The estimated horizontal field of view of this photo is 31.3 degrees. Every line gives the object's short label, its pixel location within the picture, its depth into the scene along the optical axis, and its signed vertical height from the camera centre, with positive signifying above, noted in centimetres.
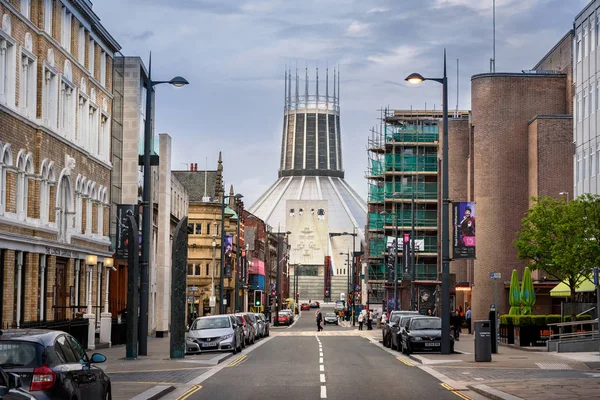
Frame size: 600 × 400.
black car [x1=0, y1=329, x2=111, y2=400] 1334 -123
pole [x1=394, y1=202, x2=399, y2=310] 7581 +11
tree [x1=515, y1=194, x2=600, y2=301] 4522 +165
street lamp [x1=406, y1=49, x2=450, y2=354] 3766 +79
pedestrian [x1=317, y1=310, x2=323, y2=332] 8458 -397
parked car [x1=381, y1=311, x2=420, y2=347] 4668 -239
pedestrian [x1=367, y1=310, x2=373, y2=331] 8915 -422
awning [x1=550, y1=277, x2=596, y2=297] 4994 -66
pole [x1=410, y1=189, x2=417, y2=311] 6981 -27
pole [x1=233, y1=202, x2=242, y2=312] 7441 -21
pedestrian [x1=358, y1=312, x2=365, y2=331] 8733 -391
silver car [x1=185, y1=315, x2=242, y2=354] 4134 -256
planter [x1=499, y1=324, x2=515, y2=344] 4834 -275
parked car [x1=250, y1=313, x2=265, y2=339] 6076 -323
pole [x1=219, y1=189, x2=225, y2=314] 6172 -90
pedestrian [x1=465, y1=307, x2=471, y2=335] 7225 -291
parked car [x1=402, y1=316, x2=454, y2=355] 4034 -236
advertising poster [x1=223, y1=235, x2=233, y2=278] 7562 +153
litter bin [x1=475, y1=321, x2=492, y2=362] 3366 -214
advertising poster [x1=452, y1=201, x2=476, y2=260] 4081 +166
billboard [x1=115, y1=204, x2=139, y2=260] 4691 +186
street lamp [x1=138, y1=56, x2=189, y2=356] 3631 +90
